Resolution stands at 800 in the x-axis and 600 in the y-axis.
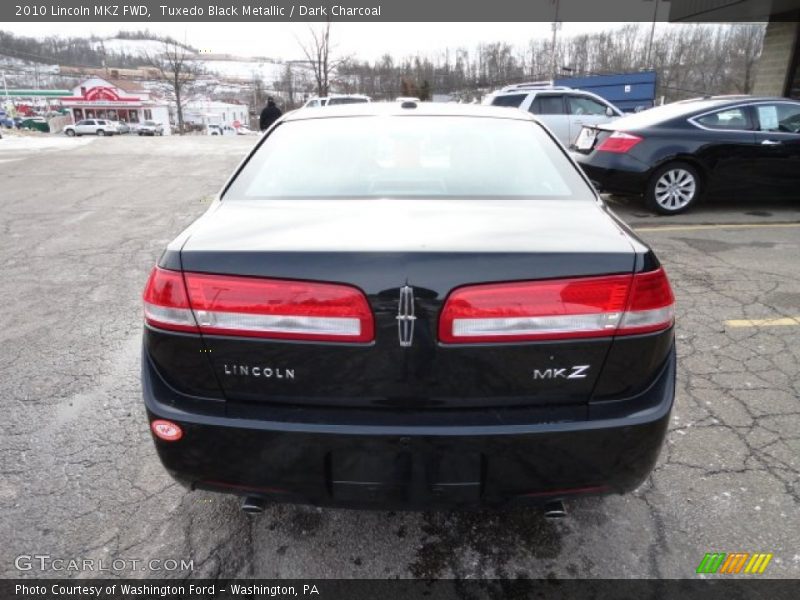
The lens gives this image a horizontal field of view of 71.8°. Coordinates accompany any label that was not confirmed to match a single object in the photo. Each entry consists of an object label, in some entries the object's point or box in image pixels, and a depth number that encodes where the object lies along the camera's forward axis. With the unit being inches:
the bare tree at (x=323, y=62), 1147.3
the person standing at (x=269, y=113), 657.6
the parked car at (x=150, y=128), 2356.1
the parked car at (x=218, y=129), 2836.9
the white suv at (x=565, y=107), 451.5
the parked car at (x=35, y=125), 2453.2
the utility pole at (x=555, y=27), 1312.7
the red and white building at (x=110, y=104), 2940.5
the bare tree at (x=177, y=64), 2017.7
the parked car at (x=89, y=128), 2009.1
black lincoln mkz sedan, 61.1
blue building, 837.1
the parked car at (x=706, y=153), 270.4
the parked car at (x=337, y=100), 736.4
